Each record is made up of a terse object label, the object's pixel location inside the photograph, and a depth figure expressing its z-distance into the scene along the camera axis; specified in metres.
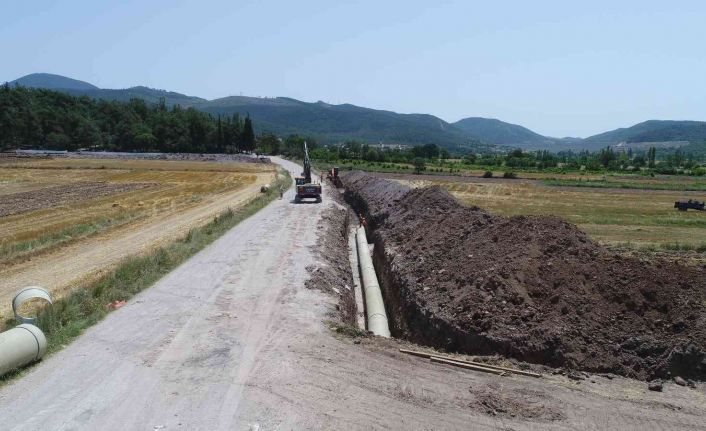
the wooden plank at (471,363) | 11.09
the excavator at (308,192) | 41.56
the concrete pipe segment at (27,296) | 12.39
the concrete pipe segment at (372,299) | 17.05
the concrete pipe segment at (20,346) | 10.26
